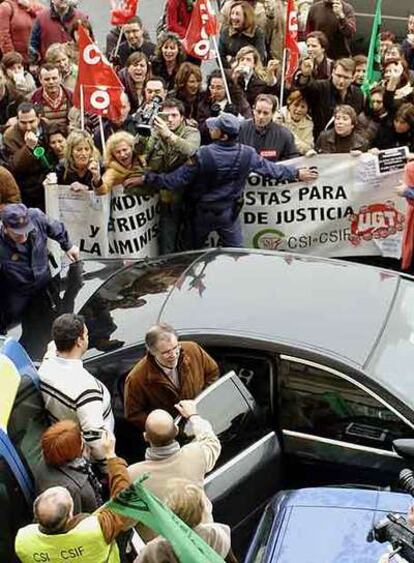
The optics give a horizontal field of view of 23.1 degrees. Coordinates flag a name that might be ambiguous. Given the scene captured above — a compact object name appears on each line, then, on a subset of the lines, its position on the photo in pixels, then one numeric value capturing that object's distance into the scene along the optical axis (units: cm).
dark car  561
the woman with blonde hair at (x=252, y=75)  1045
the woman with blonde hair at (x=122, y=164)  835
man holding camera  826
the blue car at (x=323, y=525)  466
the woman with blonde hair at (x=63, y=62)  1035
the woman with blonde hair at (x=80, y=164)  807
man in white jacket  541
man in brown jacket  570
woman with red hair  488
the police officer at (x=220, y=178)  814
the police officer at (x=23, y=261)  700
